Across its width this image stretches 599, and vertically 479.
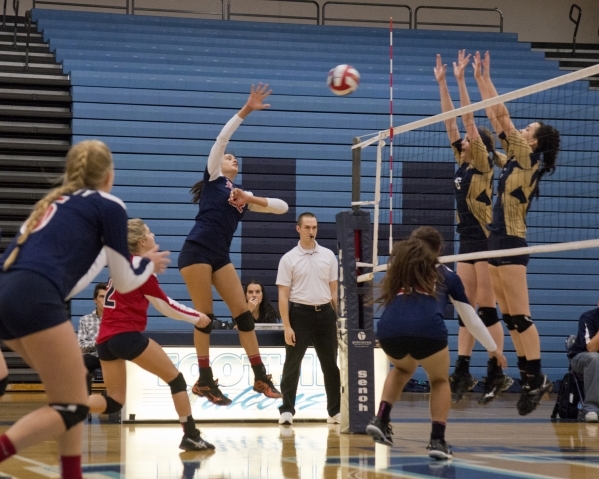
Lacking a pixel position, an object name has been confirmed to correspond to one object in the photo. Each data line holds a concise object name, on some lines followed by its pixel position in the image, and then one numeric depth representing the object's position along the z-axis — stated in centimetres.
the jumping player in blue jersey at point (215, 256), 1269
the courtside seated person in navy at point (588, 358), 1737
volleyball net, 2261
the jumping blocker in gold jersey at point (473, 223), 1339
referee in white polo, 1641
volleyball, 1429
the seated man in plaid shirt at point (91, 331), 1774
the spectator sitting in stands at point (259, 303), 1881
